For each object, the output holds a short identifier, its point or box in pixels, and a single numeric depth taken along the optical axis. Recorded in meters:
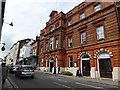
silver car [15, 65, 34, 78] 11.33
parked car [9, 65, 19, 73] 17.47
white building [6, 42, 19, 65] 47.60
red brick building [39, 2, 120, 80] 12.01
